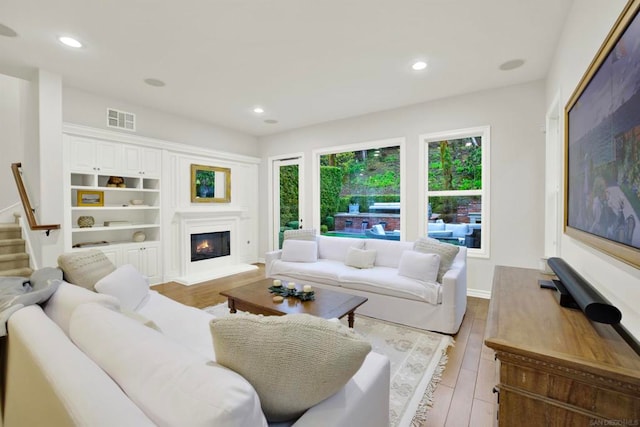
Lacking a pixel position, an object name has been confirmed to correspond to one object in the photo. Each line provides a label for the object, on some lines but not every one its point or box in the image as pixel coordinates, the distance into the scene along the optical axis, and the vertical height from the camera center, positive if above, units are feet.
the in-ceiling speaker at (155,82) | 11.64 +5.29
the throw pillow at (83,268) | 6.56 -1.36
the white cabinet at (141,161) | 13.93 +2.50
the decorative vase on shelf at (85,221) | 12.84 -0.47
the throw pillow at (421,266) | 9.87 -2.00
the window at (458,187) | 12.78 +1.03
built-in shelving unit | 12.57 +0.49
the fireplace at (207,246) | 16.10 -2.17
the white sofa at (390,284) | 9.26 -2.72
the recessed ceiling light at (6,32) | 8.20 +5.27
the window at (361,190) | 15.52 +1.16
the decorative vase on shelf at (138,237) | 14.66 -1.36
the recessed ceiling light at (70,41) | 8.72 +5.25
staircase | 11.29 -1.77
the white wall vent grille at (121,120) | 13.61 +4.42
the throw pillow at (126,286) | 6.50 -1.82
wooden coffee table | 7.53 -2.63
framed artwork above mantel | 16.89 +1.62
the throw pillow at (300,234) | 14.46 -1.24
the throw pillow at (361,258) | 12.06 -2.07
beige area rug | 5.90 -4.05
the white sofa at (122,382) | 2.29 -1.58
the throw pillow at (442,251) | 10.09 -1.50
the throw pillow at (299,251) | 13.42 -1.94
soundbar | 3.57 -1.22
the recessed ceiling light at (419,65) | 10.21 +5.21
